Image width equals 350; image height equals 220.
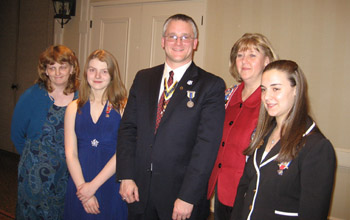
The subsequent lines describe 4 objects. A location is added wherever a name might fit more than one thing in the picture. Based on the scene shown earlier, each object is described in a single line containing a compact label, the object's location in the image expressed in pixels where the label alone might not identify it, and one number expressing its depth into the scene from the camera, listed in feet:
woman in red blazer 5.27
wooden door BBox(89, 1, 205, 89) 12.10
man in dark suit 4.94
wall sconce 14.55
